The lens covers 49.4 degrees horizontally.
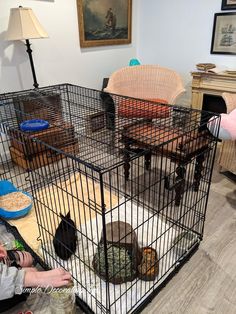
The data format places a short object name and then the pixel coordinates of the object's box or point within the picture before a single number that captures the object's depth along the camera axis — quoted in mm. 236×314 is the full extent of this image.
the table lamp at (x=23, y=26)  1951
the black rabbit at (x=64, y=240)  1253
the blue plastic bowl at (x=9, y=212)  1608
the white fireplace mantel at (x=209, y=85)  2600
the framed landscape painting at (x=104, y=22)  2721
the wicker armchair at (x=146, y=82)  2639
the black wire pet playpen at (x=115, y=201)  1154
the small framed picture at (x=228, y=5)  2592
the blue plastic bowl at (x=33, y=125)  1474
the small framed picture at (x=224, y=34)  2660
